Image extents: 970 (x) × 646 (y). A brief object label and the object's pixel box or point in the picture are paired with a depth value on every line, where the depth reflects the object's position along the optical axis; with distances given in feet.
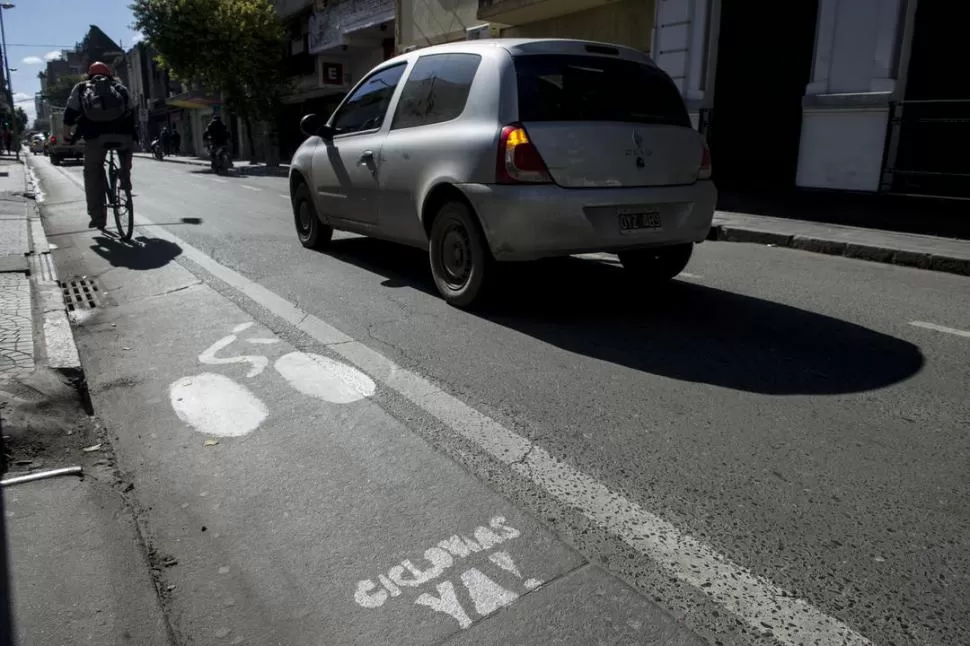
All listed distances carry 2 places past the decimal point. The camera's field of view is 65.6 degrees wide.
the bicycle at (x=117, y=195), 28.71
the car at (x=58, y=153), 124.26
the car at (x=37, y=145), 229.86
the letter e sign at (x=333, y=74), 104.94
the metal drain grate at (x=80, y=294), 19.12
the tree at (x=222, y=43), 102.73
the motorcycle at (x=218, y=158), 90.02
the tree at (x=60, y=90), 375.33
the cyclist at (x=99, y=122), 27.45
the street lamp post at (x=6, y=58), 164.64
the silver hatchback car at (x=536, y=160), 15.57
